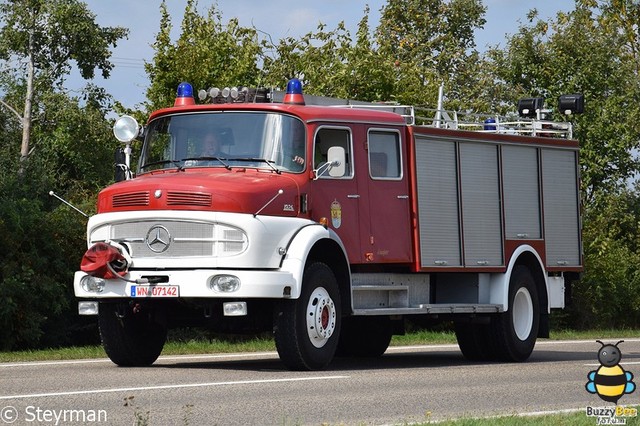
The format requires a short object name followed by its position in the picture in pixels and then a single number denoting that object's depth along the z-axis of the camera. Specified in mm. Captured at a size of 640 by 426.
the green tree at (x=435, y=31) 56281
